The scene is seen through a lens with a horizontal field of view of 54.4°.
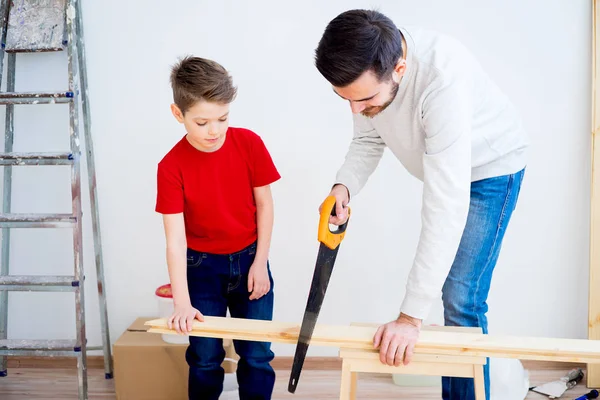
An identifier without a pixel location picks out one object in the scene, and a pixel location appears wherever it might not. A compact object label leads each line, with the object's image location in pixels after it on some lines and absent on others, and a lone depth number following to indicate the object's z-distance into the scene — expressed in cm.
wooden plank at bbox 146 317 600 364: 133
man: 124
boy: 160
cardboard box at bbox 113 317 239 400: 225
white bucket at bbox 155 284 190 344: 236
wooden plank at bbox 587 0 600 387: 235
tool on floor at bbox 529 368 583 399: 232
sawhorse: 136
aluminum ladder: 218
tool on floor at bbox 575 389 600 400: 208
